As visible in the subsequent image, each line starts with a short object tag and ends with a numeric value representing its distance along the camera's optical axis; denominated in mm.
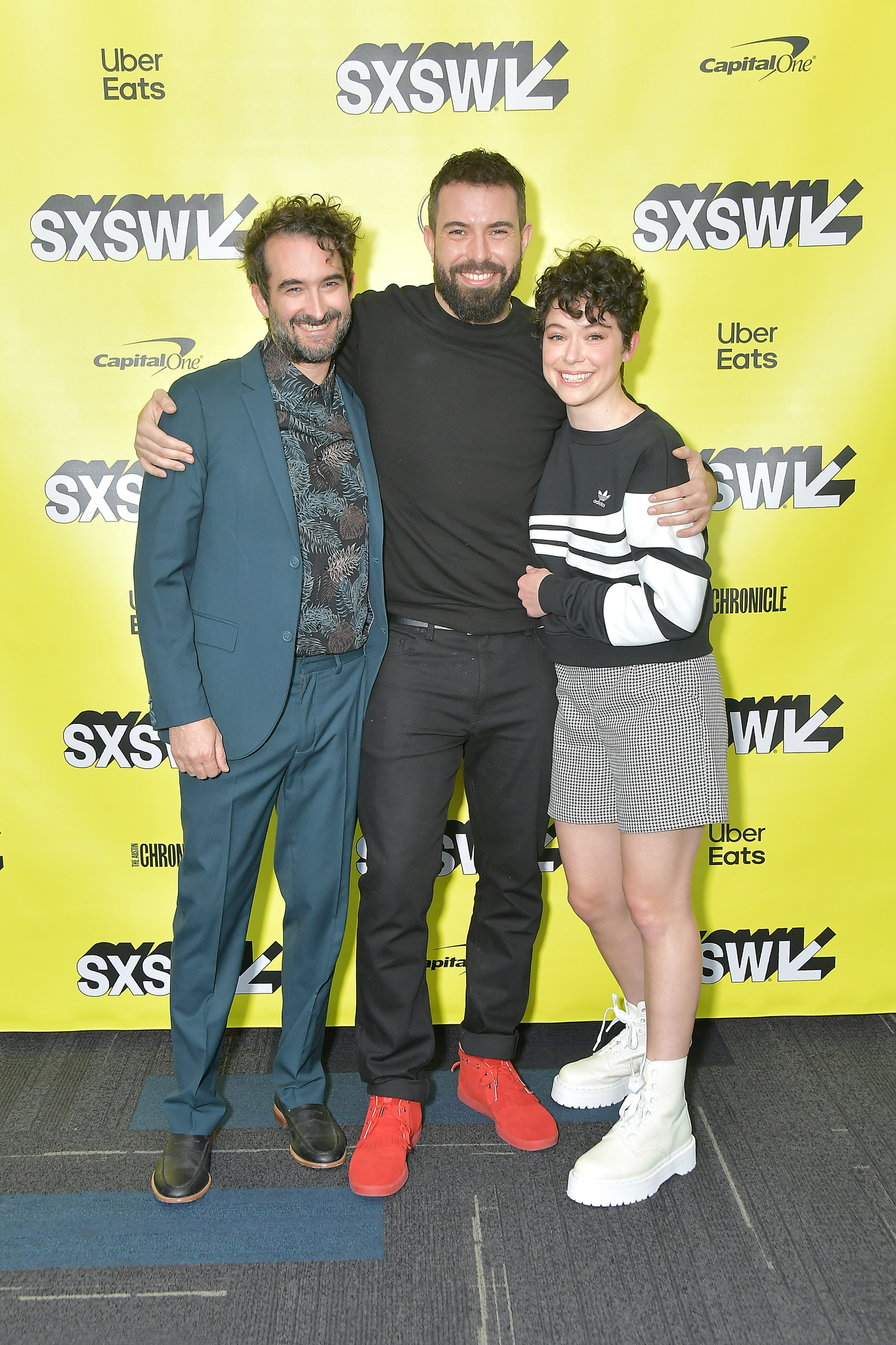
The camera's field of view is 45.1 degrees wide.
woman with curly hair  1950
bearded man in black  2080
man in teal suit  1939
